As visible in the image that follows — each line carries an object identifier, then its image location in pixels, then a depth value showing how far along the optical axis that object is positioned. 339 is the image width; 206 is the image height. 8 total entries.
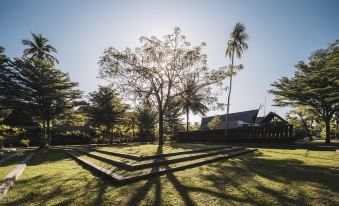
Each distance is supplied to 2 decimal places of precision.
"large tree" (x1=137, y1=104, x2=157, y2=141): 36.25
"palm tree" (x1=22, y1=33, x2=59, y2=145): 31.33
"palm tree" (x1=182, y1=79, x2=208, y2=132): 16.45
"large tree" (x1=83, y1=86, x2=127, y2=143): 25.62
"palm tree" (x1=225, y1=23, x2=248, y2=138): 24.20
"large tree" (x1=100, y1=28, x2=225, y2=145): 15.49
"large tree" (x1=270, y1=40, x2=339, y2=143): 17.81
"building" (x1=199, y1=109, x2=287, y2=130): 32.81
